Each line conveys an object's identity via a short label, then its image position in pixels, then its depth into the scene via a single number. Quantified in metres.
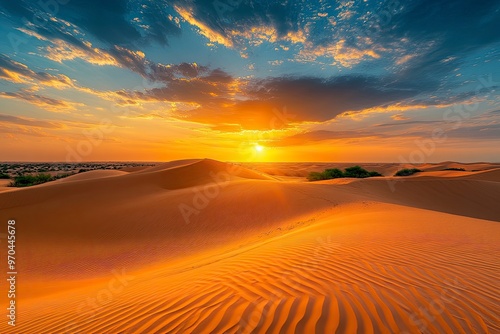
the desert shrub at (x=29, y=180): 25.12
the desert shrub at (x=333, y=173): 30.08
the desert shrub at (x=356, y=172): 31.03
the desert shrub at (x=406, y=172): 32.75
